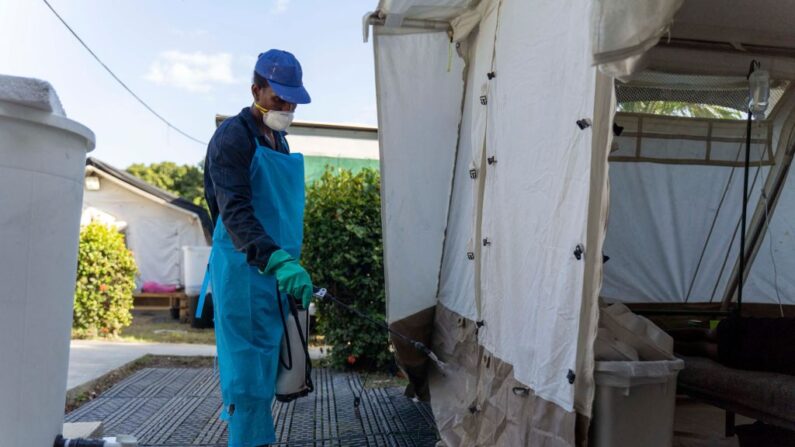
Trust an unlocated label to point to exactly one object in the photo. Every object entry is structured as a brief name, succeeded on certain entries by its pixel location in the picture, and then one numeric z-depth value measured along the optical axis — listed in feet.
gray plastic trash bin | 6.98
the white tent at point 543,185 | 7.22
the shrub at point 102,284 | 26.32
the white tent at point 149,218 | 42.65
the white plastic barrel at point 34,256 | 5.55
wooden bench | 38.11
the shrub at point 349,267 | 18.56
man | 8.04
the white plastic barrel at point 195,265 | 35.60
